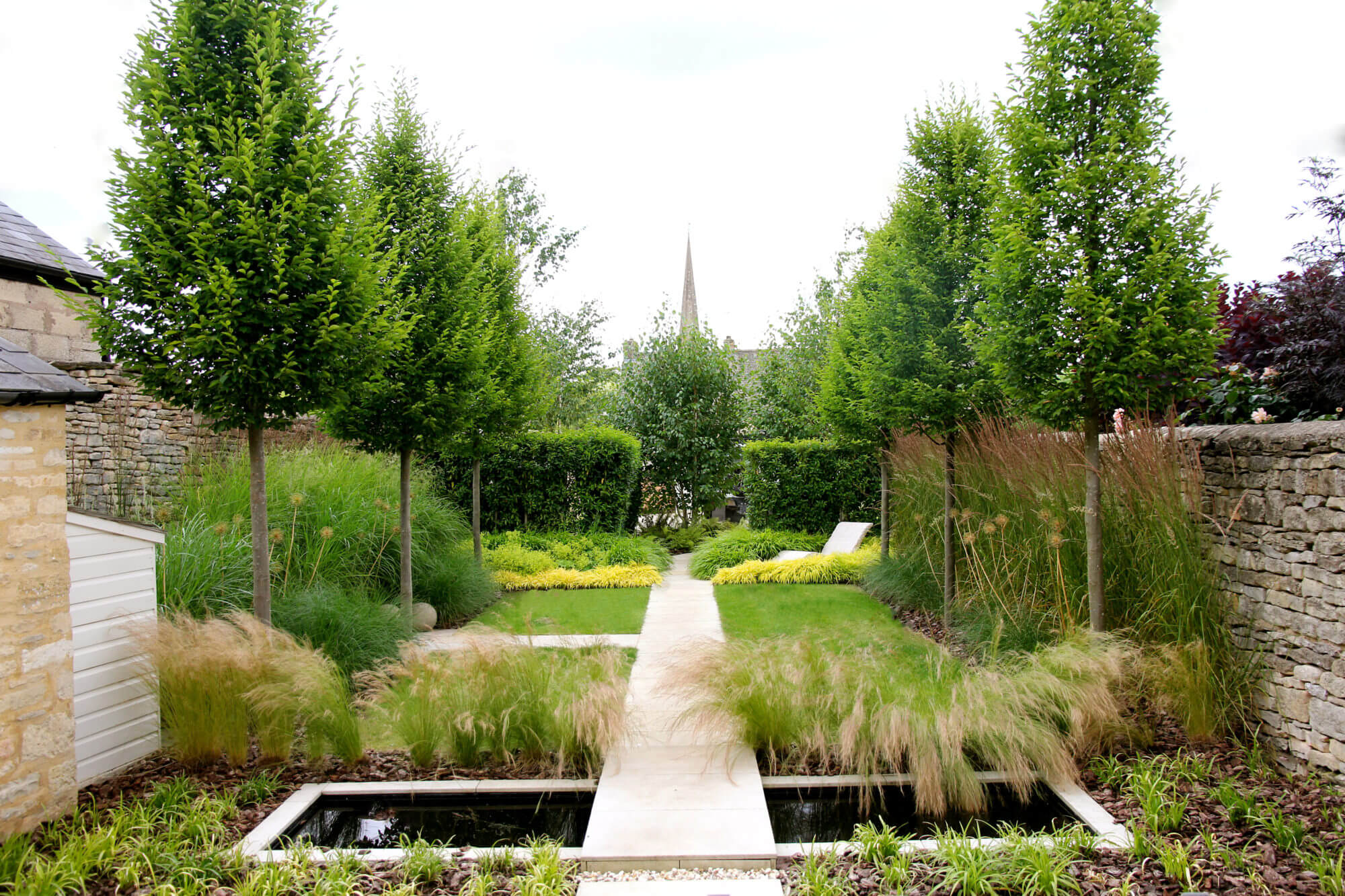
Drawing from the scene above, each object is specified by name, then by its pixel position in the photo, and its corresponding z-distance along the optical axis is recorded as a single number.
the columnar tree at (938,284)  6.59
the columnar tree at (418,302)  6.66
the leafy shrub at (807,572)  9.45
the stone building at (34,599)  3.18
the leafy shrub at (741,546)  10.33
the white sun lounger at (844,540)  10.16
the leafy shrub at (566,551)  9.72
